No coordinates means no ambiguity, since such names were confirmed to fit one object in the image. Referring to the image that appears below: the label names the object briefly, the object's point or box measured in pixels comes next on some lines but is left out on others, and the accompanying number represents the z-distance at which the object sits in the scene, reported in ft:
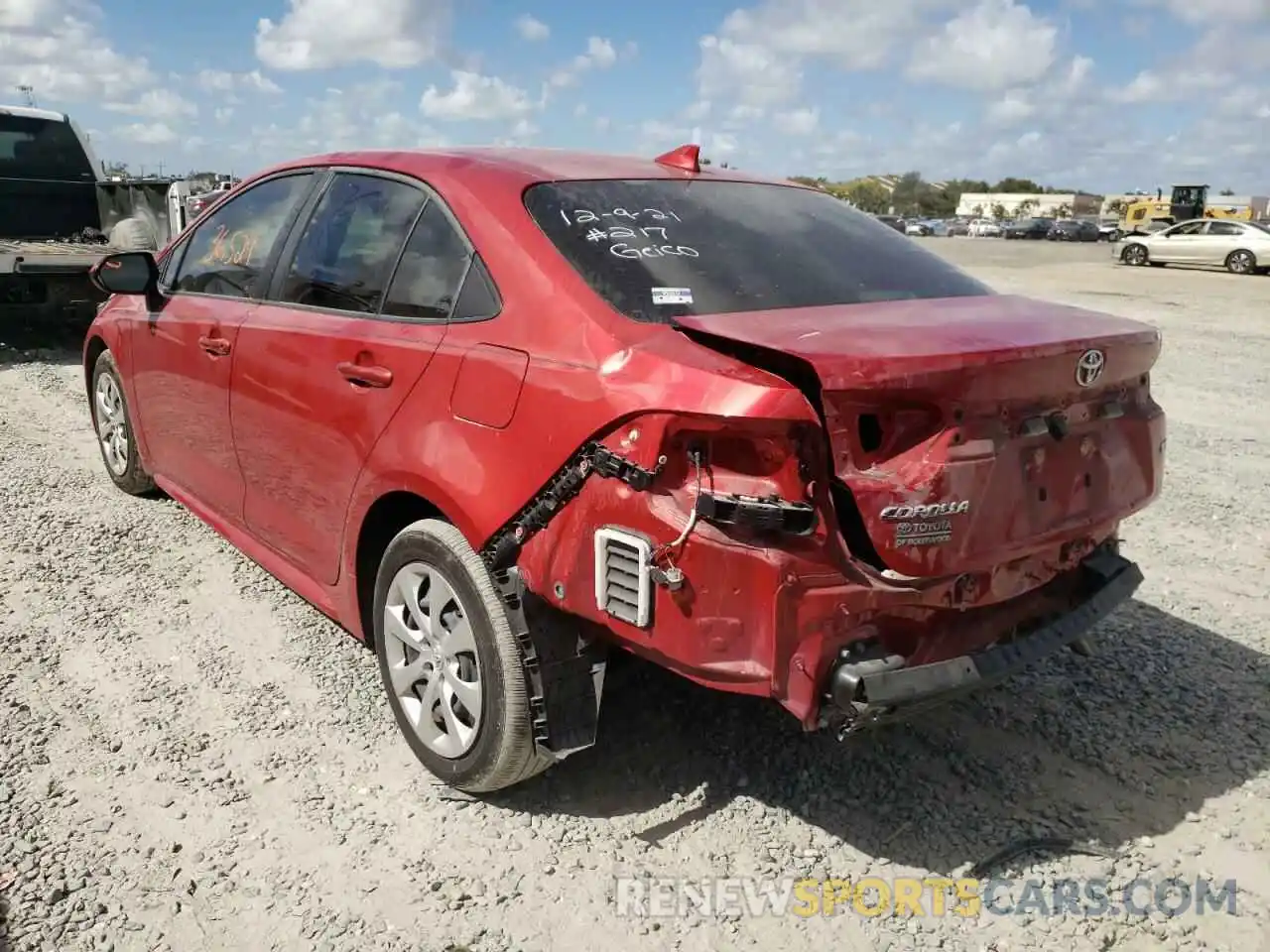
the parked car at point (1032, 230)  192.13
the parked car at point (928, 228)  202.52
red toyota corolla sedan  7.28
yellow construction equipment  138.31
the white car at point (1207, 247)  81.66
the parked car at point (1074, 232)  180.65
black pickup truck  30.37
